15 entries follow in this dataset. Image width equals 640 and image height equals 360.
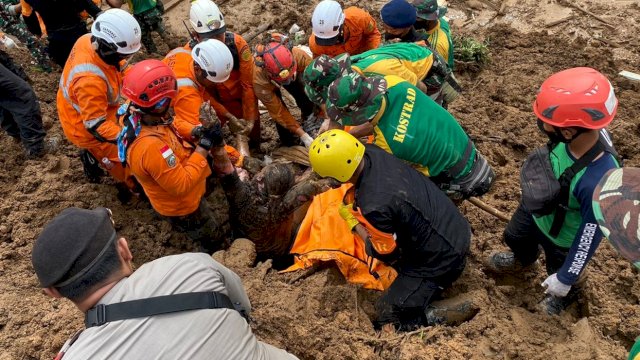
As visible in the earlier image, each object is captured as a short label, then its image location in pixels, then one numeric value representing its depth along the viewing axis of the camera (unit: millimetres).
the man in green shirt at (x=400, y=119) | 3605
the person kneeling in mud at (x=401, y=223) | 3074
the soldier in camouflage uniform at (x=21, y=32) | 6598
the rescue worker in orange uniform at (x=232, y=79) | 4930
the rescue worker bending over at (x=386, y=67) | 4020
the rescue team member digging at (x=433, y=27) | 4996
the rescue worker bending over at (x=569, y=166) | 2770
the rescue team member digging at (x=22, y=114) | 4855
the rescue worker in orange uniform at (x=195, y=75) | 4340
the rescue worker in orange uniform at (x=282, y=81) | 4598
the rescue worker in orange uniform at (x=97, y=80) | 3971
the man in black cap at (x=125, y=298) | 1771
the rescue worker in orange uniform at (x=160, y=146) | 3389
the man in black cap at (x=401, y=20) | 4727
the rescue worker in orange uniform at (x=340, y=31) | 5125
